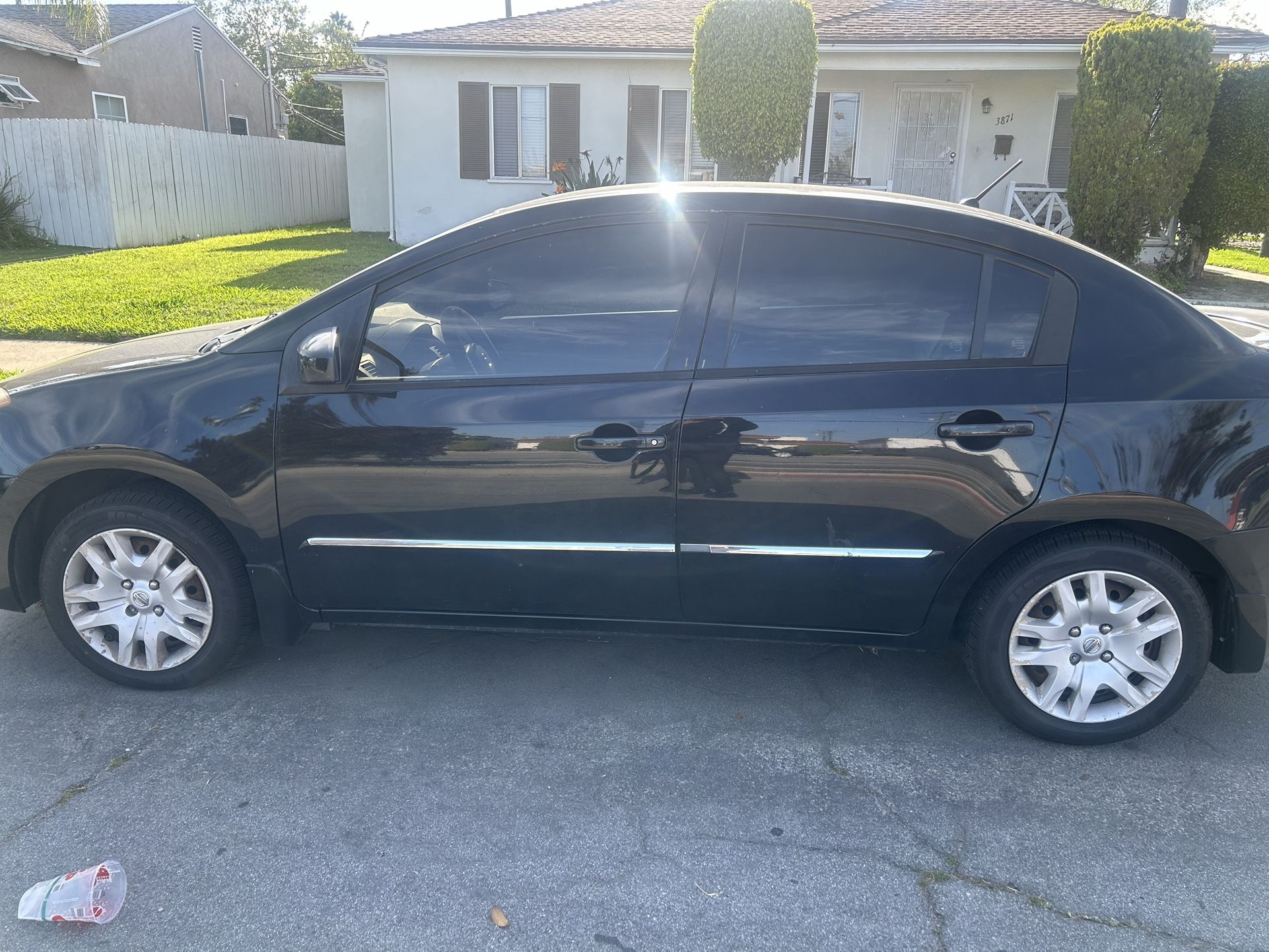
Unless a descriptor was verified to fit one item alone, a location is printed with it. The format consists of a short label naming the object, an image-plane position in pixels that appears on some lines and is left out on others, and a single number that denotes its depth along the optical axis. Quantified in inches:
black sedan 120.9
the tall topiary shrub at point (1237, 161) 466.3
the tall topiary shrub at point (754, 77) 499.2
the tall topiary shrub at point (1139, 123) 448.8
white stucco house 603.2
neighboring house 783.1
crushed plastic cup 98.5
